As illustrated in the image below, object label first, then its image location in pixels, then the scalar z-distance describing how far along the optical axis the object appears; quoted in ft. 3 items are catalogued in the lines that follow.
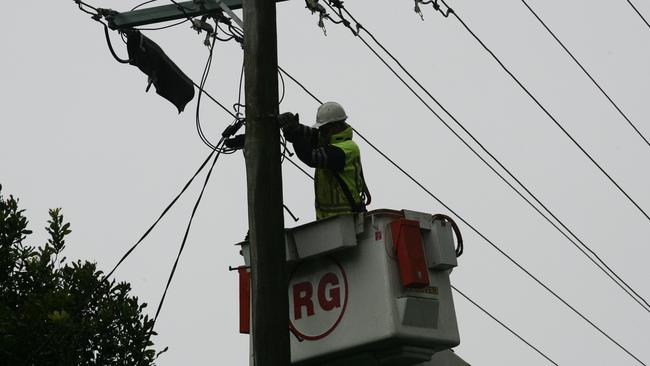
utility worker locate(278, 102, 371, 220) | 53.59
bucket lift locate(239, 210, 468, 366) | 50.33
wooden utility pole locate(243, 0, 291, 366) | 45.99
